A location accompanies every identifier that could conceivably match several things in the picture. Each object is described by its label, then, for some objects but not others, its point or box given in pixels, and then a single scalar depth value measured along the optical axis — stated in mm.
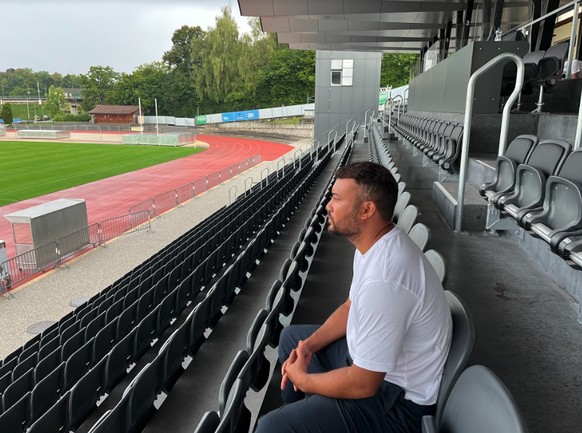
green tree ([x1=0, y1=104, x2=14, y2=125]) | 65000
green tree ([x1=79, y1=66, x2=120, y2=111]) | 71125
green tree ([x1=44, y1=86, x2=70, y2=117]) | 79438
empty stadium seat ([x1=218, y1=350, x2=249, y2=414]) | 2037
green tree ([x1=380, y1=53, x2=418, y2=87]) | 46778
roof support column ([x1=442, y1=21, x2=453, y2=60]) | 15838
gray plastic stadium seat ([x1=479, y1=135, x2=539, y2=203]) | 4062
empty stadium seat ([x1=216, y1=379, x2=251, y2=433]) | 1719
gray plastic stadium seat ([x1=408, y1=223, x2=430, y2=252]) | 2740
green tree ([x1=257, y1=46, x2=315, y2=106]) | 52641
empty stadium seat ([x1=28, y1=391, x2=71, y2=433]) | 3205
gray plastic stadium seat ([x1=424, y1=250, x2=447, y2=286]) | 2188
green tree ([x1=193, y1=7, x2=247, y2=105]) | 58719
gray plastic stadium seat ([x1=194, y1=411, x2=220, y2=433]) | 1714
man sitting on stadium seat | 1542
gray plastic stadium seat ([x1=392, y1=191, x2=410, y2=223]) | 3985
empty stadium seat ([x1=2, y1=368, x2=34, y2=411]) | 4180
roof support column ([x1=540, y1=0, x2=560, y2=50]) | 10156
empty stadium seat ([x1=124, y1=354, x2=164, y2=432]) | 2822
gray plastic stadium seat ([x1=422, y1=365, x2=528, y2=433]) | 1164
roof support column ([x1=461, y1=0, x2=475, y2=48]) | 12626
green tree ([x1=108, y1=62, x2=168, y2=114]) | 65750
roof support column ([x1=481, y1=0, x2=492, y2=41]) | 10484
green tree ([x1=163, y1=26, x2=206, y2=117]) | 63062
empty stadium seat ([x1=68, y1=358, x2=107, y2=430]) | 3518
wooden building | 64000
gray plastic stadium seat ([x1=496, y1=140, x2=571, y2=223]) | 3431
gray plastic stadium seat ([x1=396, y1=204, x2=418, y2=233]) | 3371
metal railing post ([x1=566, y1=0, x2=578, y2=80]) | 6570
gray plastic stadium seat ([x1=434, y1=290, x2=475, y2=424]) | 1574
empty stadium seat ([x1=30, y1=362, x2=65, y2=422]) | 3938
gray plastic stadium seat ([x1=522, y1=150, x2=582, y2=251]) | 2770
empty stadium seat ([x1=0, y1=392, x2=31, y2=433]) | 3561
